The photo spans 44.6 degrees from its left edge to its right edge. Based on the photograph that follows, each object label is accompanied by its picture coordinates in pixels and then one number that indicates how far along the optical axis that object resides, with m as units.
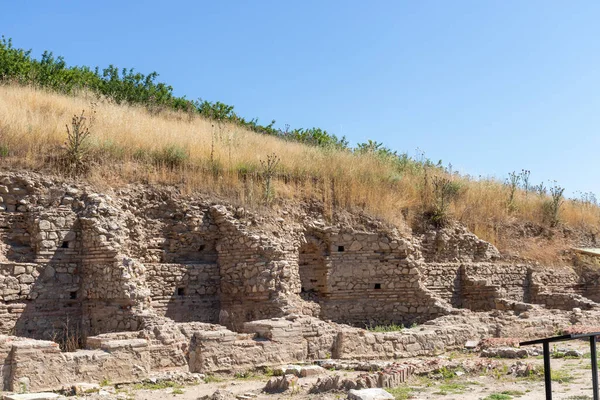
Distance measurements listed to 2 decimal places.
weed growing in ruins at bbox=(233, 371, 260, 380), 10.95
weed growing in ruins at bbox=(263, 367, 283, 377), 10.96
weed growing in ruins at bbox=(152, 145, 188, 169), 15.27
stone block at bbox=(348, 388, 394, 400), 8.23
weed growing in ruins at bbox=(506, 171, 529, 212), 21.42
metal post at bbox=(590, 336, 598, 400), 5.83
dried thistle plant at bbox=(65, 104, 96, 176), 13.84
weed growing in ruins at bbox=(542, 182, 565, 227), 21.84
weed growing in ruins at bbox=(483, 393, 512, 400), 8.65
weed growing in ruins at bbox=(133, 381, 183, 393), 9.91
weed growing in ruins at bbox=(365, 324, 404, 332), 14.74
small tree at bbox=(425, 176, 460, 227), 18.50
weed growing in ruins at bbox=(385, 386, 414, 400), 8.83
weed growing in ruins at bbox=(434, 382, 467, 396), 9.19
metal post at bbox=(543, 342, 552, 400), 6.00
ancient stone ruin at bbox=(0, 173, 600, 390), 11.04
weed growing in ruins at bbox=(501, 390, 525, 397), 8.95
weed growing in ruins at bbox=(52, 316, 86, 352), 12.04
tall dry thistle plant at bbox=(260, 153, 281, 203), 15.69
